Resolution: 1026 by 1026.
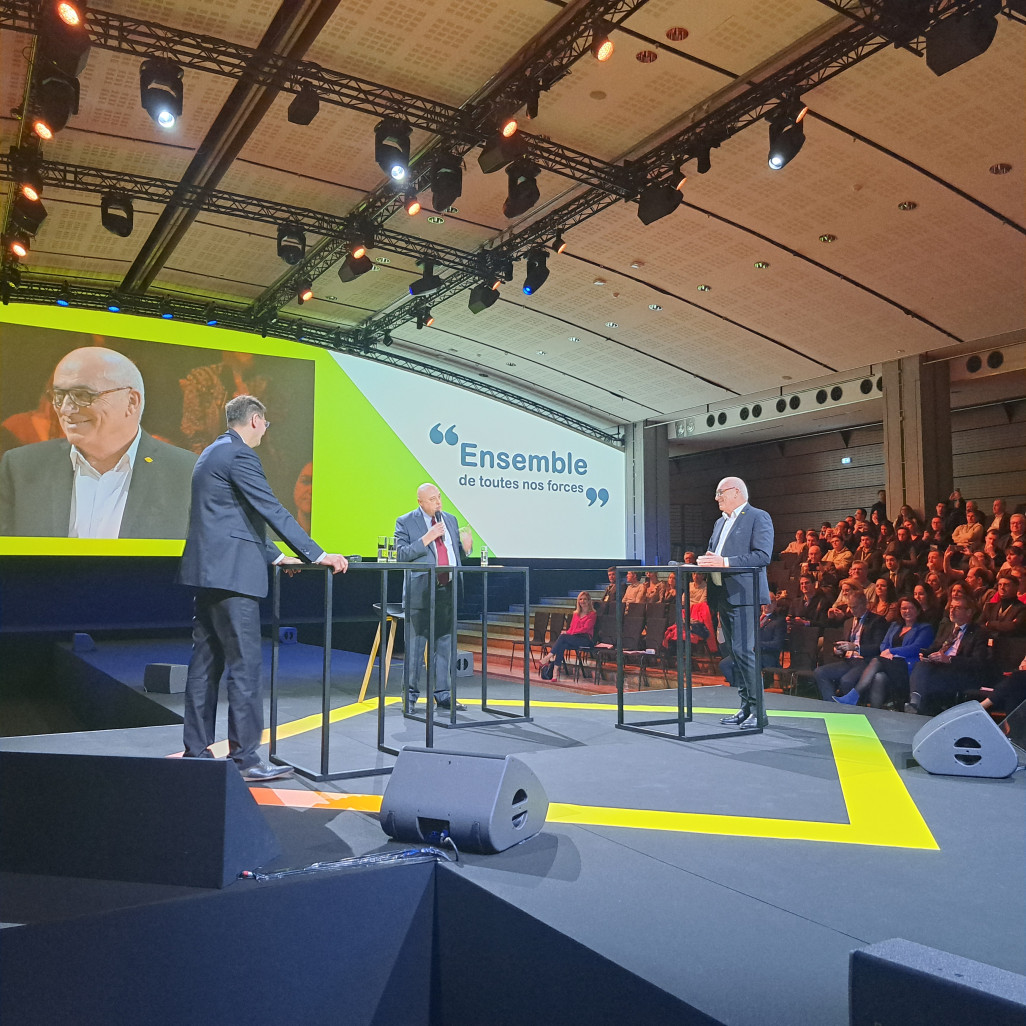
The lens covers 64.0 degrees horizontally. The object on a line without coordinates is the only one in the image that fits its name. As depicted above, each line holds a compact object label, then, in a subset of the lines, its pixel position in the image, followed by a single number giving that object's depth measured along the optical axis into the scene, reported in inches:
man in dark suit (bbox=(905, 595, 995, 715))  212.5
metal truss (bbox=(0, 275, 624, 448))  387.9
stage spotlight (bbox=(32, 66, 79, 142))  221.6
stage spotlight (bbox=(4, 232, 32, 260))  318.3
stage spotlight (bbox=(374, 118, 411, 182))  262.2
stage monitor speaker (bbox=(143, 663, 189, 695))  217.9
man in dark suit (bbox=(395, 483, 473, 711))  190.2
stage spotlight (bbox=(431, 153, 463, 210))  280.4
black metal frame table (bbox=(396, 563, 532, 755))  136.0
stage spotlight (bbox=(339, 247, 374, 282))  337.4
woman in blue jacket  227.3
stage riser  63.6
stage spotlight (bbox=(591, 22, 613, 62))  219.3
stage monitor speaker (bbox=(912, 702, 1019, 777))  120.6
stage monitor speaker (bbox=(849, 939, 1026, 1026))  38.6
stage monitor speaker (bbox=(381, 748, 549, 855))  87.7
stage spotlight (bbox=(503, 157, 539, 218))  279.3
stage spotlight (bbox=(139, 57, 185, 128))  231.6
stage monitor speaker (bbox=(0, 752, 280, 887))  76.1
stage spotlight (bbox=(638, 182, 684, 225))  294.7
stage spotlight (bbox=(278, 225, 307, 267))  335.6
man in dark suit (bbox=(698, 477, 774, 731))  168.9
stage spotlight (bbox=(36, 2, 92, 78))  204.4
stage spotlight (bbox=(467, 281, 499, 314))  377.4
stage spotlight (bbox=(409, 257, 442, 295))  366.9
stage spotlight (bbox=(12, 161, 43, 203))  276.8
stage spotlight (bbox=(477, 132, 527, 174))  262.8
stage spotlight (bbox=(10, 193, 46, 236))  292.8
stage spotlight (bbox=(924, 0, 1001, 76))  199.6
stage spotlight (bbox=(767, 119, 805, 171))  246.7
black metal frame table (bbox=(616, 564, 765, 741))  154.6
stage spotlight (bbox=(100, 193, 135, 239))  304.7
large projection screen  382.9
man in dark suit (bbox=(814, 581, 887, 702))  246.2
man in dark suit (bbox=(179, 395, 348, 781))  122.2
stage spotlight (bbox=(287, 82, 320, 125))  244.4
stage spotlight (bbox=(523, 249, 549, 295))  348.8
